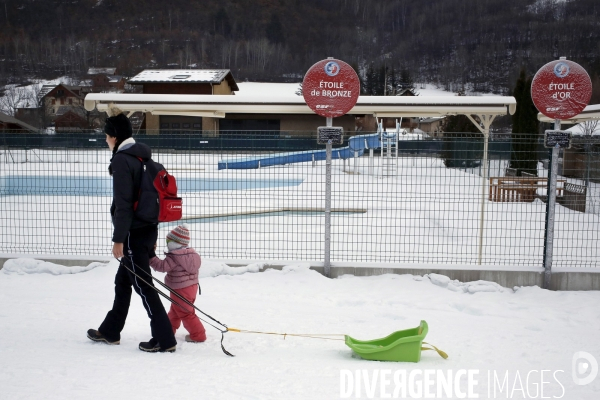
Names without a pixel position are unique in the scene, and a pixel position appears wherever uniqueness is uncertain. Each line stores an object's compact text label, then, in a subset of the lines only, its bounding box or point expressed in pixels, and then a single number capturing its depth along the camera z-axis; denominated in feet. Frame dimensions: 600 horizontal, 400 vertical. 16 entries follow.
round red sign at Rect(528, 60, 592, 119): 21.67
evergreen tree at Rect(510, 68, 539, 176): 71.51
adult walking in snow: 13.38
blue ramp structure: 26.25
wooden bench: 48.31
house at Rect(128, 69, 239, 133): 144.66
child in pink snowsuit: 15.05
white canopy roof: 23.52
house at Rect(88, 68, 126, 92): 300.28
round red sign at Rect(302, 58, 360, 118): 22.16
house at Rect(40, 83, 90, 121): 278.09
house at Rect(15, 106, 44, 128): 224.98
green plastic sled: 14.05
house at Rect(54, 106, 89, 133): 204.54
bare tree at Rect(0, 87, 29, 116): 251.44
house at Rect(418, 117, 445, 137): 248.11
